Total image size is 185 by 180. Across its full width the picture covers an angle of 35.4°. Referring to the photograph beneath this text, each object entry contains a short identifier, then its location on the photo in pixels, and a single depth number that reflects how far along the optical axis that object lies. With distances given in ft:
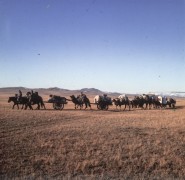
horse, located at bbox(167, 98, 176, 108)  157.89
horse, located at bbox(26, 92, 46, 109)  112.16
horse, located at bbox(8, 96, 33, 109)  111.65
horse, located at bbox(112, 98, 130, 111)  141.08
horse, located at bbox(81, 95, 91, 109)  129.90
